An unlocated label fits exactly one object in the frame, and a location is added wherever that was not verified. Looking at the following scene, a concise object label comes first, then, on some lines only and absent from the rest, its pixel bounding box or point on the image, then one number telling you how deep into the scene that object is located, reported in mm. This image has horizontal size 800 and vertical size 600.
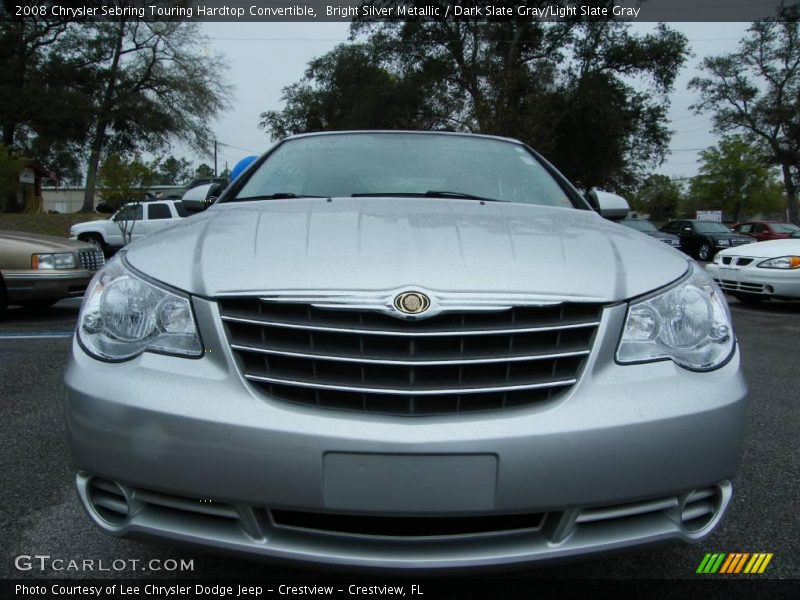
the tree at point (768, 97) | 37562
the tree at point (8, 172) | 23250
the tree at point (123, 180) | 19266
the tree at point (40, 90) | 29062
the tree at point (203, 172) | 62719
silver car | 1390
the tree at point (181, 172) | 71975
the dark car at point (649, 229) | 19492
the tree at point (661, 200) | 75125
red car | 21500
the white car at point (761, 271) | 7984
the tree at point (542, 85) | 26453
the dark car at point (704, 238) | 21156
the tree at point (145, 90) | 31797
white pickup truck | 18422
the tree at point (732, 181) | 66000
